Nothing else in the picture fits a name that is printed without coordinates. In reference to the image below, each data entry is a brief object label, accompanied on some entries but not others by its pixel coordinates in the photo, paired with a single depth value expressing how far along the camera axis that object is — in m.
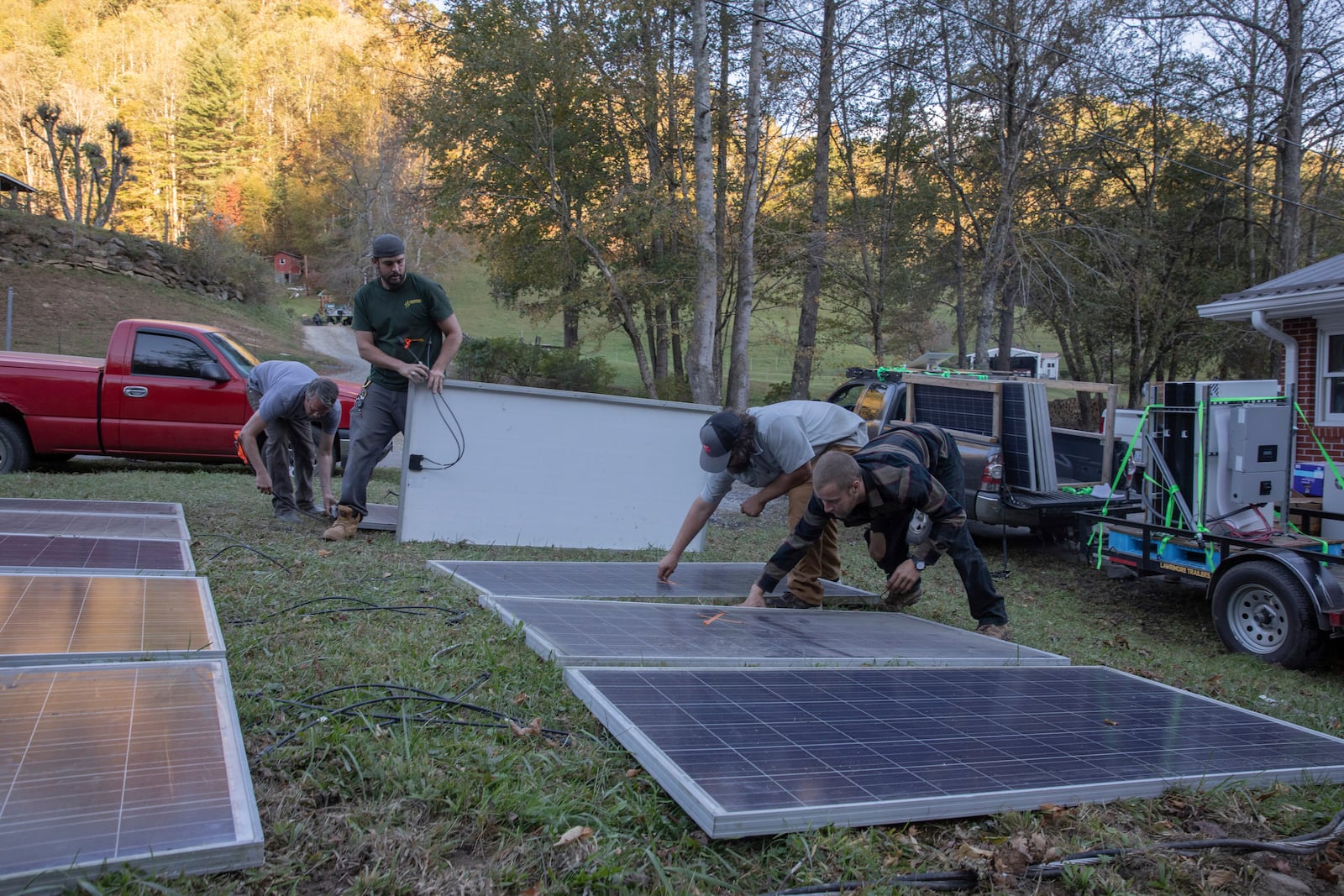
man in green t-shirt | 6.91
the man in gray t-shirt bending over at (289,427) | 7.21
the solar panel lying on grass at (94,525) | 5.54
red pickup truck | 10.52
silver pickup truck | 9.38
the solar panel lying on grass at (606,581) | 5.26
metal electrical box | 6.95
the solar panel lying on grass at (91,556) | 4.43
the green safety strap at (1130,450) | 7.37
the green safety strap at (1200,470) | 6.99
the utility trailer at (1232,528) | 6.11
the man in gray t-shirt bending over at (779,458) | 5.54
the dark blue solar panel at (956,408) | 9.80
